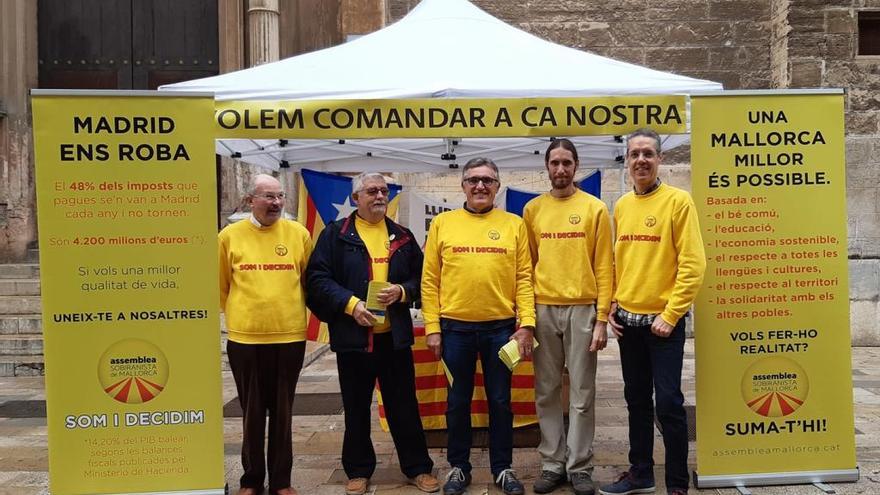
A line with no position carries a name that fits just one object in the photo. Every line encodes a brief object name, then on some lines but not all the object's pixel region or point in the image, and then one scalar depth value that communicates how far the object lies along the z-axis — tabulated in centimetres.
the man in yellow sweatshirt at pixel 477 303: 445
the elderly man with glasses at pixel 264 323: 436
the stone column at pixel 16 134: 1021
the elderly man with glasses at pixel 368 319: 447
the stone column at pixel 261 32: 993
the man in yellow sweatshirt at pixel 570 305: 445
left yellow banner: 429
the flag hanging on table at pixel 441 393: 546
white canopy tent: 472
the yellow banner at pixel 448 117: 459
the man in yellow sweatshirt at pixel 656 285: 421
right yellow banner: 457
